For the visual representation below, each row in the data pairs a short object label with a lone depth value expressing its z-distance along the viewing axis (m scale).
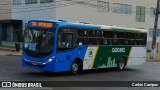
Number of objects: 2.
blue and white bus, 19.25
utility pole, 43.50
